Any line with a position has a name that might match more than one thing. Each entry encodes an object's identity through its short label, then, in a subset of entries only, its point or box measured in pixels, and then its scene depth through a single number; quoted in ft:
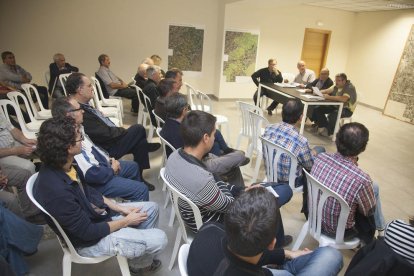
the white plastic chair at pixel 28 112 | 10.26
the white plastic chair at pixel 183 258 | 3.37
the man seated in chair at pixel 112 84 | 16.60
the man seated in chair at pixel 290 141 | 7.38
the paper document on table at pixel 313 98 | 15.39
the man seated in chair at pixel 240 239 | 2.84
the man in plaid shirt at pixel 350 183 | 5.47
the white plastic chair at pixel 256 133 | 10.22
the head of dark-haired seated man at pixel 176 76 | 11.19
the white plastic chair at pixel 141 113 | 14.64
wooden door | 26.21
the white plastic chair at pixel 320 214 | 5.39
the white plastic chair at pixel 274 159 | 7.24
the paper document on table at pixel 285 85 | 18.99
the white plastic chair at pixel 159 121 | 9.92
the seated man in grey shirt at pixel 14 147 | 7.43
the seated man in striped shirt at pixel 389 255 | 3.92
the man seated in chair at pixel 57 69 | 16.53
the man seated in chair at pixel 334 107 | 15.98
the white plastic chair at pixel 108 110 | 12.91
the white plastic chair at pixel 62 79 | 14.66
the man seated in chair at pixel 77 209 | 4.33
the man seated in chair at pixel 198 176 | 4.84
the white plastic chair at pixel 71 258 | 4.74
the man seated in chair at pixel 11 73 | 14.73
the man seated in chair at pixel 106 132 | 8.49
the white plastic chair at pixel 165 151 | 7.39
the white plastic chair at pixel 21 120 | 9.48
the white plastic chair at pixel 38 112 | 11.45
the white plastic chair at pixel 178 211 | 4.88
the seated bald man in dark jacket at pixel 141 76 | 15.85
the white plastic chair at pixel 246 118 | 11.32
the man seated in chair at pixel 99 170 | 6.39
